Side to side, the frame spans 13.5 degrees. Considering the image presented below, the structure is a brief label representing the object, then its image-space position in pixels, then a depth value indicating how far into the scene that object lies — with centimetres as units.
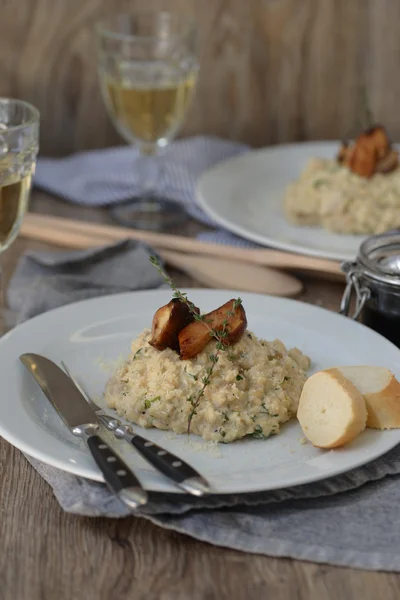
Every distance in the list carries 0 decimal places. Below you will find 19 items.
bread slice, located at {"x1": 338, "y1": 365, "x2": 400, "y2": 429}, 117
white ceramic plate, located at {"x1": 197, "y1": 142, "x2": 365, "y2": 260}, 144
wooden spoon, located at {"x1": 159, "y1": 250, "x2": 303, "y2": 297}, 138
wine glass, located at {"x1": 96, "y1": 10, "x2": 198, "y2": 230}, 153
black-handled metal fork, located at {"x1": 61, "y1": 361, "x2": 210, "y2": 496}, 107
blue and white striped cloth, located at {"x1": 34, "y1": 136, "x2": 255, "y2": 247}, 159
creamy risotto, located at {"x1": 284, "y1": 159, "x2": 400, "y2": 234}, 146
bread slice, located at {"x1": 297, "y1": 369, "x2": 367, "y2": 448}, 116
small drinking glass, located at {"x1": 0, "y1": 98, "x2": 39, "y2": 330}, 131
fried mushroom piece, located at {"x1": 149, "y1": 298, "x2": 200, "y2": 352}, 120
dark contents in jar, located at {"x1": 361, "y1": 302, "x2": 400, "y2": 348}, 128
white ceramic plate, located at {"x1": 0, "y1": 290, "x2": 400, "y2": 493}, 113
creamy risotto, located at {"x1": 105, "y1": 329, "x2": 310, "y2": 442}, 118
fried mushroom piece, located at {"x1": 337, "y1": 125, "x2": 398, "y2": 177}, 148
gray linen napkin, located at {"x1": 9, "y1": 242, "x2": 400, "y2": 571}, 109
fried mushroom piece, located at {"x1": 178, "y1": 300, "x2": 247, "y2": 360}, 119
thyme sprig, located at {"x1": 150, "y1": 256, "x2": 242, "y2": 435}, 118
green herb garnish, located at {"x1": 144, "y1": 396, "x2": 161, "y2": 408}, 119
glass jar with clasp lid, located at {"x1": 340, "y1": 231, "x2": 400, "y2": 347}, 127
